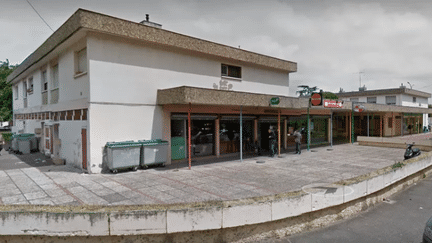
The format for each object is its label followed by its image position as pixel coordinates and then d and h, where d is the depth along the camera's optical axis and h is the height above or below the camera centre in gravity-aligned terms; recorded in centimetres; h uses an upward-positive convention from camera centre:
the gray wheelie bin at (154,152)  993 -140
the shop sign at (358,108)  1831 +50
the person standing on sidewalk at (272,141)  1359 -136
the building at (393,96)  3234 +247
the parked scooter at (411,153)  1202 -184
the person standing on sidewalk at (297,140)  1464 -141
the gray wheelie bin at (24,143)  1492 -142
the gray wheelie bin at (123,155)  925 -139
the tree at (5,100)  2775 +210
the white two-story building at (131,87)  952 +134
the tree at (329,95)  4341 +363
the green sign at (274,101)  1210 +71
